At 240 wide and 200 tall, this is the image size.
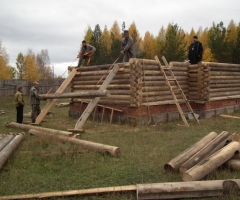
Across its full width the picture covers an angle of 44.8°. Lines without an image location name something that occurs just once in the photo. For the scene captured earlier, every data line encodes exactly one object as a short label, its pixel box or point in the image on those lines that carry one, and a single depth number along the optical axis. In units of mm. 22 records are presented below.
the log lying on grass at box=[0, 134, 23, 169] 6037
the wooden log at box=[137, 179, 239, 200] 4266
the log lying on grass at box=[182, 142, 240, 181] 4750
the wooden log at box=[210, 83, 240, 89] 14427
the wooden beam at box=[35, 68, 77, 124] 11996
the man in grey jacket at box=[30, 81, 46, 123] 12141
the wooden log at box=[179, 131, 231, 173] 5207
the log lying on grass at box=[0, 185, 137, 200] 4355
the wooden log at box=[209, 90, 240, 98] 14259
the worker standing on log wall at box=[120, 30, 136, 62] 12102
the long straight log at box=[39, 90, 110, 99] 10308
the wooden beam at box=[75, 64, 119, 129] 10304
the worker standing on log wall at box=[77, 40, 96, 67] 13539
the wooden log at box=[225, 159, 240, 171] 5338
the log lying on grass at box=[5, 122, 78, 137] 8348
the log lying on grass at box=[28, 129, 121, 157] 6537
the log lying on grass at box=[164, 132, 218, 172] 5352
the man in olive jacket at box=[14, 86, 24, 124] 11695
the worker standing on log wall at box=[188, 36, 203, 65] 13531
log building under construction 11281
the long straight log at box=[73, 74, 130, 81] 11577
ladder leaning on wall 11314
